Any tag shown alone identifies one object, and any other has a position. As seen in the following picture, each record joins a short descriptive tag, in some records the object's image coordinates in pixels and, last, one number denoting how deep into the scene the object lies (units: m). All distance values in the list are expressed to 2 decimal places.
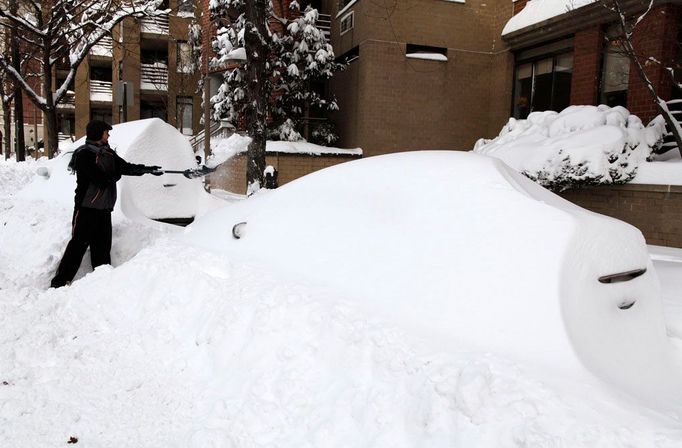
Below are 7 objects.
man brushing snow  5.33
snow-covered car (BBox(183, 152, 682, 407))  2.34
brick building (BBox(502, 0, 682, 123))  9.60
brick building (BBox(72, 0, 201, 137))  27.67
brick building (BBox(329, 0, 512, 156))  14.45
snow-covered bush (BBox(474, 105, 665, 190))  8.05
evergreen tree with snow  14.98
